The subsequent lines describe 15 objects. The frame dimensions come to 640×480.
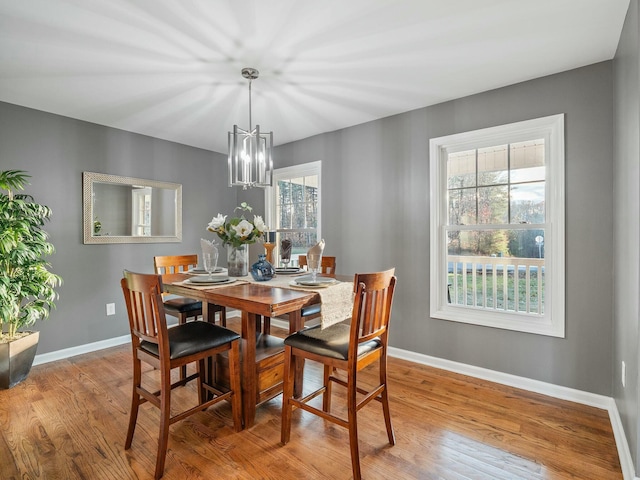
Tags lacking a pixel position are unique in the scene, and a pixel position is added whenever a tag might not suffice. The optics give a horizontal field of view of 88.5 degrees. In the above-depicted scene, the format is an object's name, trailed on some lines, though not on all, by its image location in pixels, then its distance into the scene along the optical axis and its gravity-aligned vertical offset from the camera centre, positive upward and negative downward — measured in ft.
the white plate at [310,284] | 6.74 -0.94
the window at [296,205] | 13.32 +1.45
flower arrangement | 7.59 +0.22
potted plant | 8.02 -1.02
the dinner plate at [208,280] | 7.20 -0.92
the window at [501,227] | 8.14 +0.34
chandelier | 7.93 +2.14
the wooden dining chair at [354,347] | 5.31 -1.93
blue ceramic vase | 7.61 -0.74
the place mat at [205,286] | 6.74 -0.97
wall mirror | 11.19 +1.11
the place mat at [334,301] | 6.08 -1.21
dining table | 5.78 -1.25
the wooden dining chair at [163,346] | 5.37 -1.93
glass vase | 8.23 -0.53
